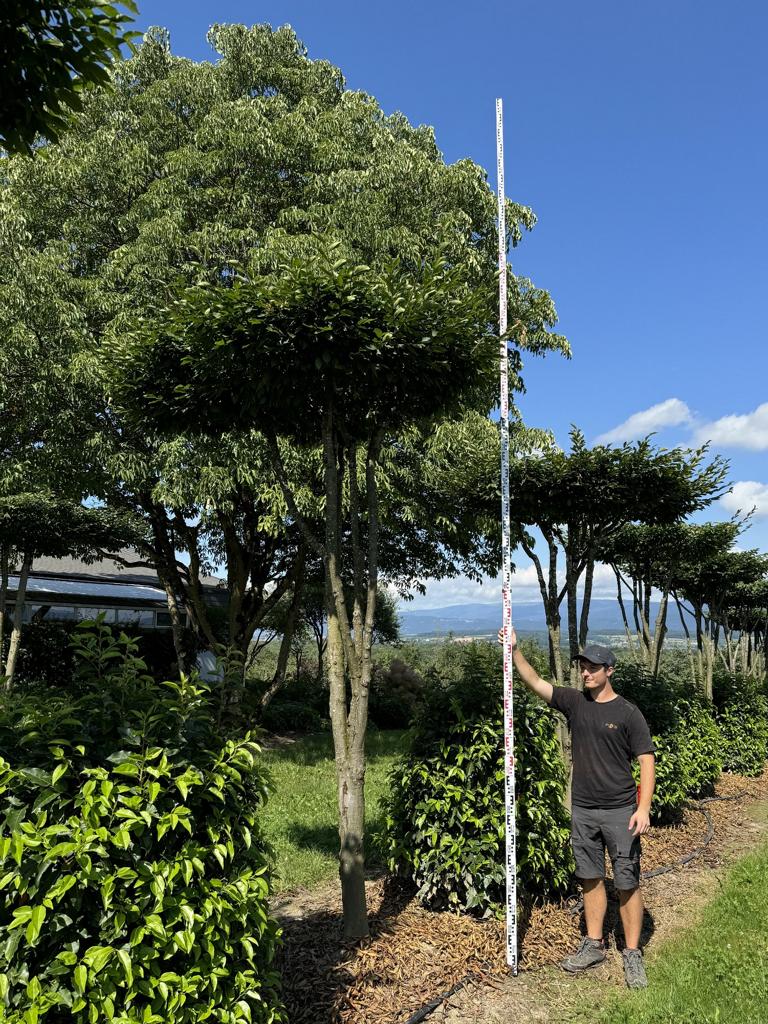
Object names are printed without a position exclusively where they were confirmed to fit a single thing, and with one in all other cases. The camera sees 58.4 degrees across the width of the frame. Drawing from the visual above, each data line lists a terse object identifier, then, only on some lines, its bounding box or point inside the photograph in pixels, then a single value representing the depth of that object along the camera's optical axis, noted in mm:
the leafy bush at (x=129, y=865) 2221
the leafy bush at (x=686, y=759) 7177
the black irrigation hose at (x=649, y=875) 3434
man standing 4098
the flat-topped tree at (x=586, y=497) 6469
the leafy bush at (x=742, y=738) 10570
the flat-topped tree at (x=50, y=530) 10242
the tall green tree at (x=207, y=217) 9023
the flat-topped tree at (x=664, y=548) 10352
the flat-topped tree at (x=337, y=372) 3584
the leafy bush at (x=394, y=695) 18328
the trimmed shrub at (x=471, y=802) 4430
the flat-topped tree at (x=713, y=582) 12781
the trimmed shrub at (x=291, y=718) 16453
